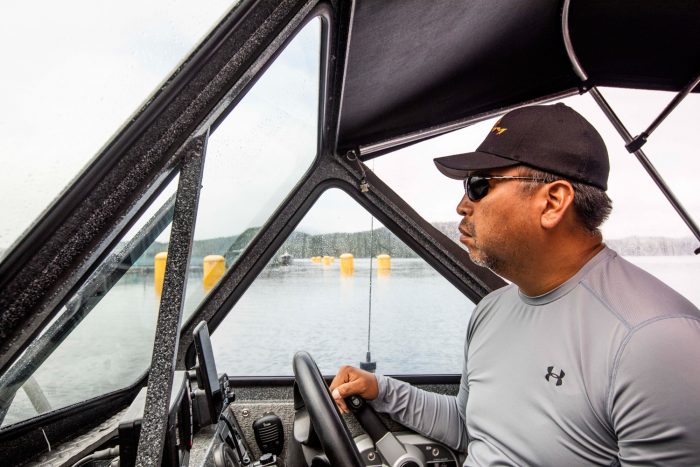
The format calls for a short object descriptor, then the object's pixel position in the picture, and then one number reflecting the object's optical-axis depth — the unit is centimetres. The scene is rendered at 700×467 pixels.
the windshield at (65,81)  61
